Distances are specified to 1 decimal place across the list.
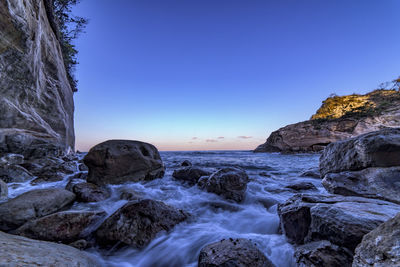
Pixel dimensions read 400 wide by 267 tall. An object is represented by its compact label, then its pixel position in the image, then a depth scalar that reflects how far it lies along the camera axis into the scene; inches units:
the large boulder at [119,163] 199.2
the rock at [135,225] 90.8
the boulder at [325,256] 54.0
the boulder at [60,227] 87.2
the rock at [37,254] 47.3
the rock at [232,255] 64.5
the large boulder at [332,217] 57.4
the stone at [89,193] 147.8
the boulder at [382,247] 34.3
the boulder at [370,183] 103.2
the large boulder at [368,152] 114.8
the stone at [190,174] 234.6
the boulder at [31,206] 95.9
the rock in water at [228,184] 165.0
